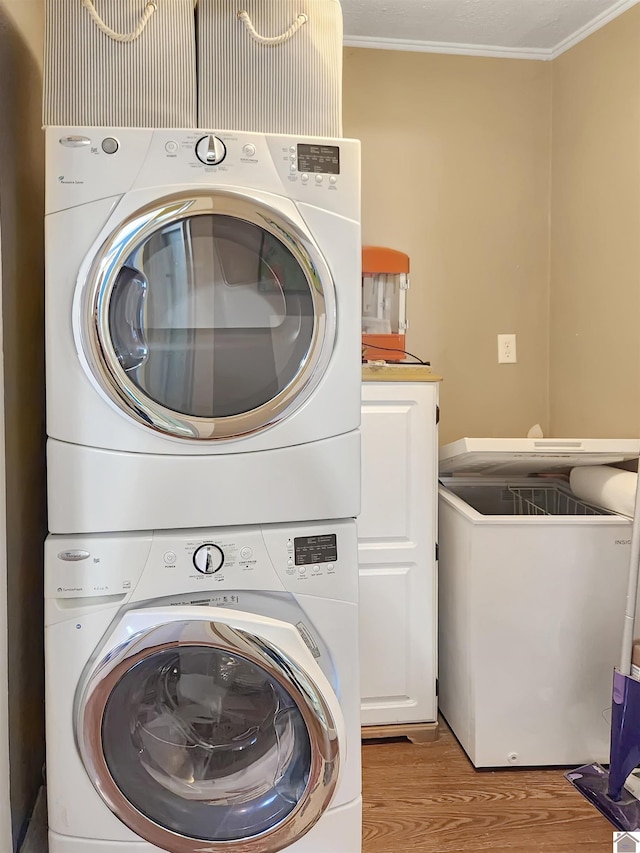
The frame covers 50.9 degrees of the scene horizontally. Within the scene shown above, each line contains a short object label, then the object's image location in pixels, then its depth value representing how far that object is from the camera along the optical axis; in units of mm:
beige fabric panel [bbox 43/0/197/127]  1396
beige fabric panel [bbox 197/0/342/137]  1479
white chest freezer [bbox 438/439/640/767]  1937
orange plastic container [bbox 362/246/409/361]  2393
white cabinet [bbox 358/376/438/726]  2082
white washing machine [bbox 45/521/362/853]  1312
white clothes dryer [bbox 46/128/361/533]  1347
